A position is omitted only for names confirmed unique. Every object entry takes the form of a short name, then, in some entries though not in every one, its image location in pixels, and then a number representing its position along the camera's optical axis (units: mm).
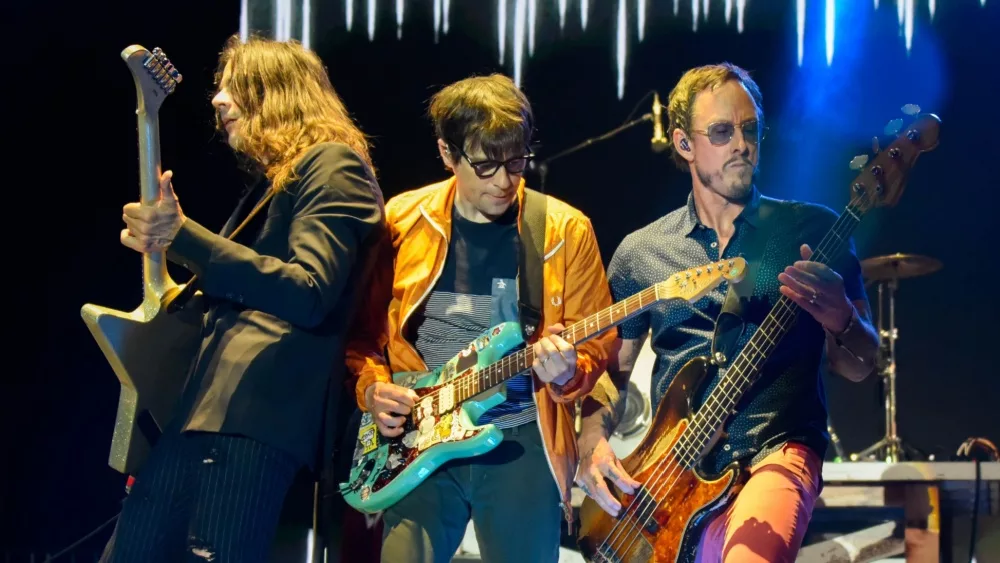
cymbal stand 12297
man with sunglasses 5578
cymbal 11852
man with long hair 4898
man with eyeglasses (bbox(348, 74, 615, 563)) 5590
